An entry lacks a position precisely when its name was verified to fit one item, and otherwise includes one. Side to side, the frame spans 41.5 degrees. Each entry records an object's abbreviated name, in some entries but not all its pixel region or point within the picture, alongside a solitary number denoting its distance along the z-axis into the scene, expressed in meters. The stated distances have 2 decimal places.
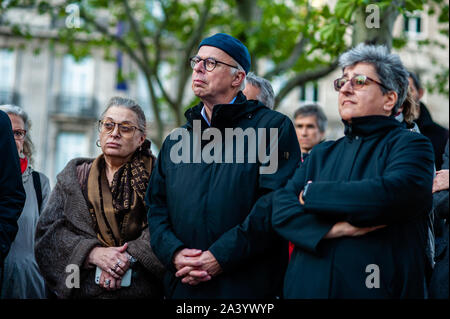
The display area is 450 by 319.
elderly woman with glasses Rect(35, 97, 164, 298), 4.10
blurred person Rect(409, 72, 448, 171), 5.09
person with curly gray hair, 3.04
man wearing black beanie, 3.52
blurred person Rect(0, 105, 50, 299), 4.64
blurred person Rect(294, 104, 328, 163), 6.30
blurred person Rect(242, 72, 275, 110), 4.82
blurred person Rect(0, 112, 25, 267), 3.71
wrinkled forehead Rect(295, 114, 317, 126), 6.36
